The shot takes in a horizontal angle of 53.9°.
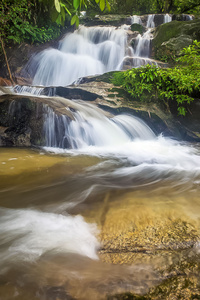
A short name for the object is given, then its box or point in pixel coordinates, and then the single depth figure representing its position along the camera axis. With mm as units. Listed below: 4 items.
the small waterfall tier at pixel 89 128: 4941
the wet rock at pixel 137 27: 12390
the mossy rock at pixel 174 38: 9281
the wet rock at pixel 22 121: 4742
